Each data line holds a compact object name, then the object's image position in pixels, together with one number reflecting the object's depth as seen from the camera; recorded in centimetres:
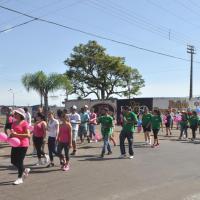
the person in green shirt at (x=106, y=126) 1545
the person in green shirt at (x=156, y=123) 1931
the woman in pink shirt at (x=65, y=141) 1223
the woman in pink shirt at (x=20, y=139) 1020
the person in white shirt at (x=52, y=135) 1271
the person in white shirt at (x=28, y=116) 1667
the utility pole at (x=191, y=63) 5775
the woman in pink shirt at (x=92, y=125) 2051
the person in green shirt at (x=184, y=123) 2397
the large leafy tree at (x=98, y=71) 7188
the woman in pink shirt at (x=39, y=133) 1273
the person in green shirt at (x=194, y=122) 2372
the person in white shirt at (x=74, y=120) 1657
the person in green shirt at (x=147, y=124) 2000
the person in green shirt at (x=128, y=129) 1509
